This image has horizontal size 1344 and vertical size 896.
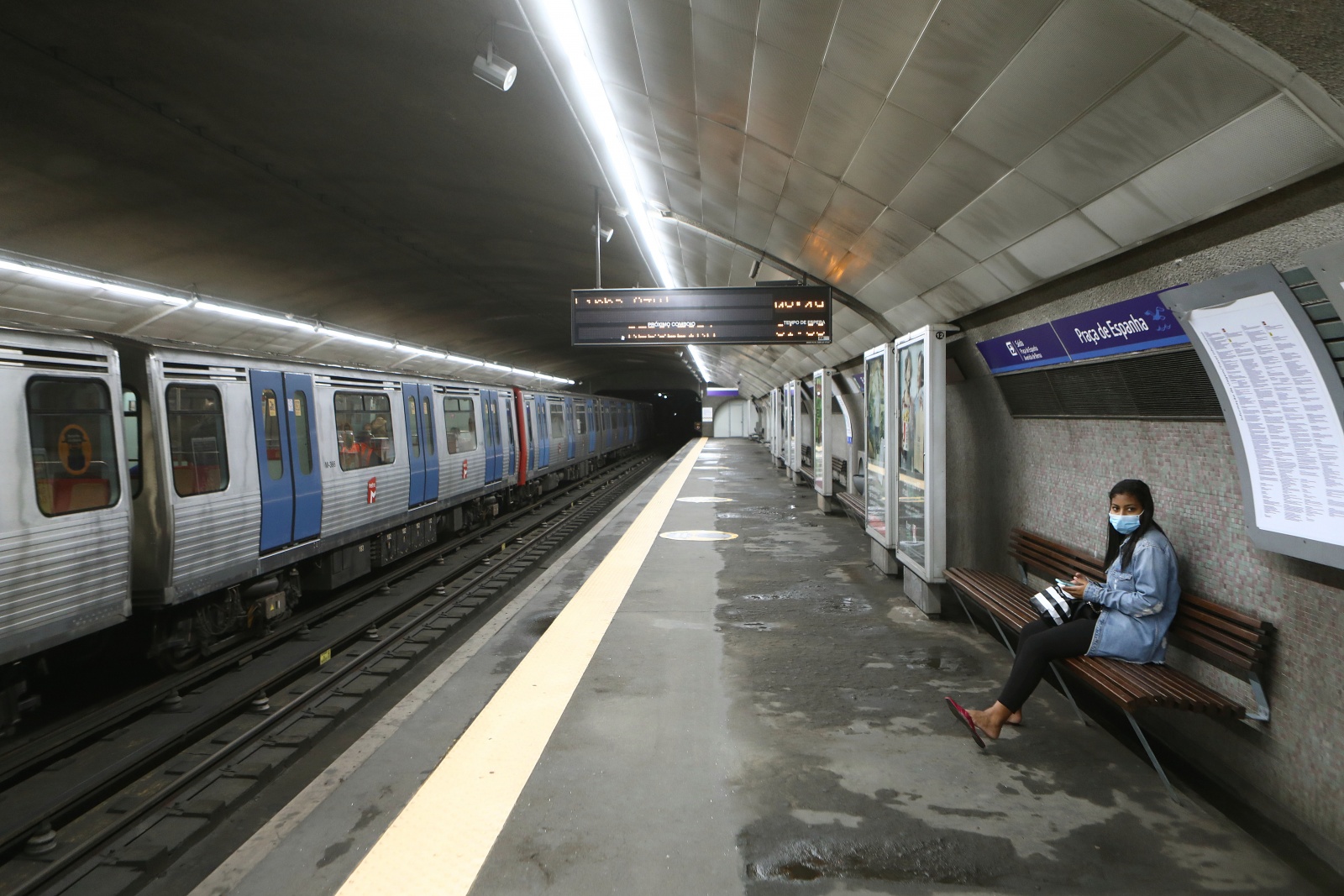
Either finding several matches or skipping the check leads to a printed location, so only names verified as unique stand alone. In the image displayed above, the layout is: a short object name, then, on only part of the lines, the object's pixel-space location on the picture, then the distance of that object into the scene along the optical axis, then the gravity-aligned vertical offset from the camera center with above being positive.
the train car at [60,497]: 4.22 -0.41
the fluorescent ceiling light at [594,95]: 4.70 +2.22
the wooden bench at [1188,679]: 3.24 -1.23
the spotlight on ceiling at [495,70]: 5.70 +2.37
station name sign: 3.75 +0.27
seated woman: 3.66 -1.05
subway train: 4.36 -0.51
